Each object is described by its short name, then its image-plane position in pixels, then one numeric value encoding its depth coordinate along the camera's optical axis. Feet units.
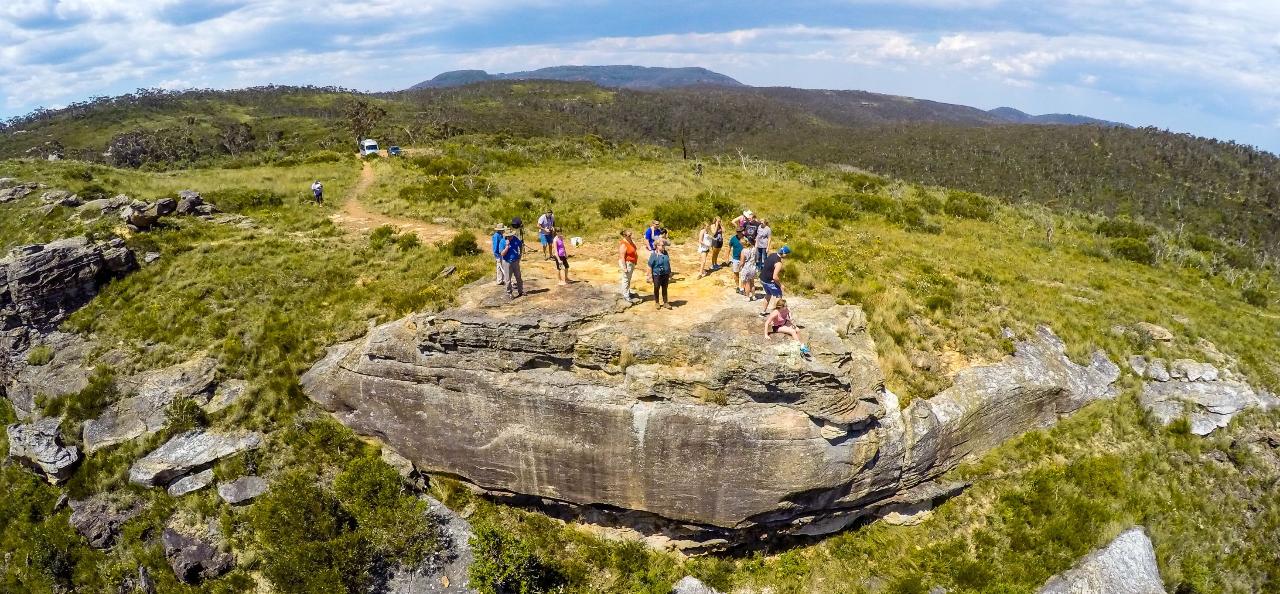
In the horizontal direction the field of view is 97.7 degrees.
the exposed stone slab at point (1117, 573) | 42.27
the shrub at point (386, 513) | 44.32
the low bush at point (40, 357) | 61.72
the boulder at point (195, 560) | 44.04
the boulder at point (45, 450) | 51.75
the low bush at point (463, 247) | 69.87
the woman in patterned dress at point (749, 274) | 50.47
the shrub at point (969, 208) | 114.32
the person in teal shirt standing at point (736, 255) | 55.26
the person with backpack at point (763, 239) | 53.36
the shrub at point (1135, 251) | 95.45
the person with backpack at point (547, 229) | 62.59
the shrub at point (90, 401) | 54.44
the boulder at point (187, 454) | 48.73
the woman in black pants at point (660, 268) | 46.65
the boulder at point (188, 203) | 90.94
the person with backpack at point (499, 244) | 50.80
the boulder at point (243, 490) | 46.75
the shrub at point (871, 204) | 105.50
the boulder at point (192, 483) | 47.62
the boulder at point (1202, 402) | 54.54
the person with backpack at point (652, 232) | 57.89
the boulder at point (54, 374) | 57.57
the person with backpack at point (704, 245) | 57.93
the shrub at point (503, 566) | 42.52
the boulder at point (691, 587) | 45.68
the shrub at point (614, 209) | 87.76
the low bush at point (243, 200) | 99.65
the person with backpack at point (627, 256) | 48.93
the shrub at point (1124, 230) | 110.73
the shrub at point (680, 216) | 82.38
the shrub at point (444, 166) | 127.24
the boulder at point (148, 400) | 52.80
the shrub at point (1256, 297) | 83.05
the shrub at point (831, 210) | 97.23
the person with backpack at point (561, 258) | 53.72
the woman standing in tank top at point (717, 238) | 58.39
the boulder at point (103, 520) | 48.24
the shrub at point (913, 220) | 99.50
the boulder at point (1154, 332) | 62.13
